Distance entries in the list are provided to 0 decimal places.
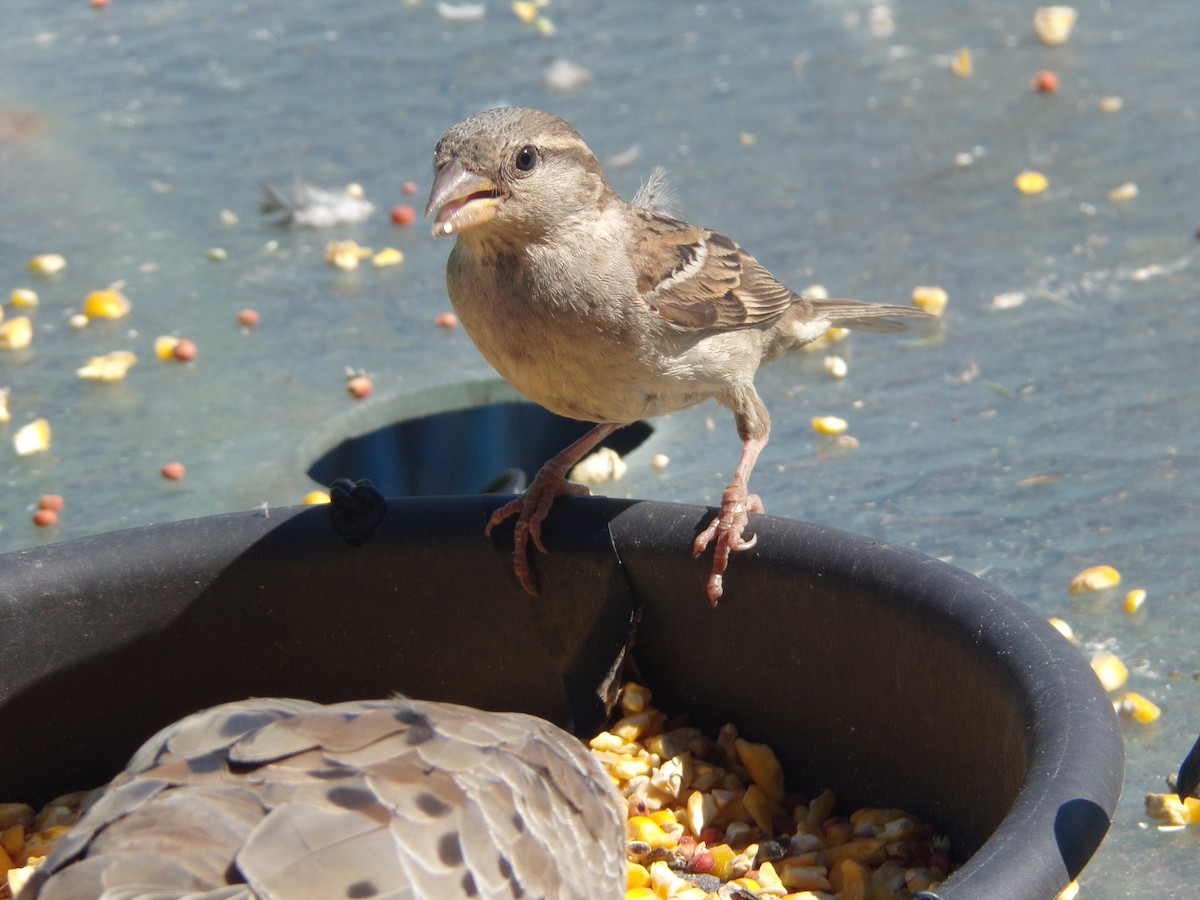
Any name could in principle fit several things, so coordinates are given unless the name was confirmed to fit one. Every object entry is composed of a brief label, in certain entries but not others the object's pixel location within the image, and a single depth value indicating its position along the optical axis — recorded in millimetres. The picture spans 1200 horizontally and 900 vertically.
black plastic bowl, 2660
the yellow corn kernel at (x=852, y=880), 2625
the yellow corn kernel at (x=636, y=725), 3090
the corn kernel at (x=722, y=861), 2814
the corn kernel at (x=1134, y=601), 3484
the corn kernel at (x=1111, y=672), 3236
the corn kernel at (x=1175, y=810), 2820
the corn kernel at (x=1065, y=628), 3430
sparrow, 3191
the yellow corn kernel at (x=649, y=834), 2883
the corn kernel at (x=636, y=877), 2770
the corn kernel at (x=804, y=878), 2727
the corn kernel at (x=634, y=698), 3102
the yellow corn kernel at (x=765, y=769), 2934
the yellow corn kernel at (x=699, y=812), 2939
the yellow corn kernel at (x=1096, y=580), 3572
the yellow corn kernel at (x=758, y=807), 2924
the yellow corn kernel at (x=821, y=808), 2883
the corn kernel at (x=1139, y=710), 3127
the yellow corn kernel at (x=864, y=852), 2678
